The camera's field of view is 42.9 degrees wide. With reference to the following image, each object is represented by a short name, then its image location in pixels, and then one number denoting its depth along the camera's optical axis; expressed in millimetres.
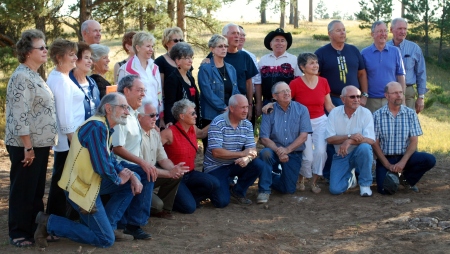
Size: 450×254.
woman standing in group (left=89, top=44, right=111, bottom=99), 6136
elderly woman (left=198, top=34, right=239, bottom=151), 7094
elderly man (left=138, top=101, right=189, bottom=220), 5863
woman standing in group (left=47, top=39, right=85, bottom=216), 5242
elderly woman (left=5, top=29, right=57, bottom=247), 4902
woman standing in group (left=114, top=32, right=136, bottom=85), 7066
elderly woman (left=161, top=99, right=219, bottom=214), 6386
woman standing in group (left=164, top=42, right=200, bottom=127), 6742
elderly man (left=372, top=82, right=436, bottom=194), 7263
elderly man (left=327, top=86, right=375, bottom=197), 7211
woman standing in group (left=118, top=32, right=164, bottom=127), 6469
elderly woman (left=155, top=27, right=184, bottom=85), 6879
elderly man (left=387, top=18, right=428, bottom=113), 8352
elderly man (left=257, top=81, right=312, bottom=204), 7195
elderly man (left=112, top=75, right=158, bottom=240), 5480
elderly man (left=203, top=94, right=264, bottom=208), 6715
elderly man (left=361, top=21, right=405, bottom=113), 7914
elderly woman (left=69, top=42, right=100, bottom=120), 5602
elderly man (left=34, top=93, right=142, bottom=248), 4816
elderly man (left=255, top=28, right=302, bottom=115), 7820
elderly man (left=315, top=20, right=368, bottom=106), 7715
